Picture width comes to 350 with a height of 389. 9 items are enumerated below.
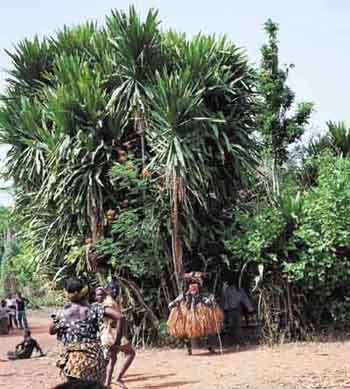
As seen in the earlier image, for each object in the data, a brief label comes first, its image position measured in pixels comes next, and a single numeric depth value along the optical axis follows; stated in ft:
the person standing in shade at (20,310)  65.37
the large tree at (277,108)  62.18
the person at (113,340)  27.50
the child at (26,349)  43.09
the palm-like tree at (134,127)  40.37
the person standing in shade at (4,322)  68.80
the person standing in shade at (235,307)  42.09
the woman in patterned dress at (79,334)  18.99
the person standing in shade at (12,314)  75.82
